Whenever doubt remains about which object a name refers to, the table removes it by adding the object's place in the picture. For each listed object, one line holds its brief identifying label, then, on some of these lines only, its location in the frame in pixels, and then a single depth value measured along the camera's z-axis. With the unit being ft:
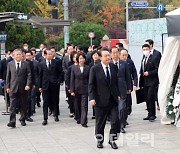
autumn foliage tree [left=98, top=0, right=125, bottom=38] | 193.57
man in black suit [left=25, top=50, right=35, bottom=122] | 38.50
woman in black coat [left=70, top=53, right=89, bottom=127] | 36.70
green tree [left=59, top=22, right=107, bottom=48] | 141.79
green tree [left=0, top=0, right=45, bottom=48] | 93.25
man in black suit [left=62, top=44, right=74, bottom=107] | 43.68
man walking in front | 27.53
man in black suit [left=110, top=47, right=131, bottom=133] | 32.76
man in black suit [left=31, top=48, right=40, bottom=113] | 41.79
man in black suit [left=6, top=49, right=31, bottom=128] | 35.94
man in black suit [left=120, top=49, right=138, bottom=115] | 34.96
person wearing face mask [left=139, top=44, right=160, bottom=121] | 37.22
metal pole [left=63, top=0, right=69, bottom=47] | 74.75
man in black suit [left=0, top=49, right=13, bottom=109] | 42.39
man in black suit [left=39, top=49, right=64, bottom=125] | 37.78
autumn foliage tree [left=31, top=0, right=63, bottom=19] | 157.58
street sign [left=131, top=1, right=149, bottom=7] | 129.82
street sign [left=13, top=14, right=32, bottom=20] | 42.79
